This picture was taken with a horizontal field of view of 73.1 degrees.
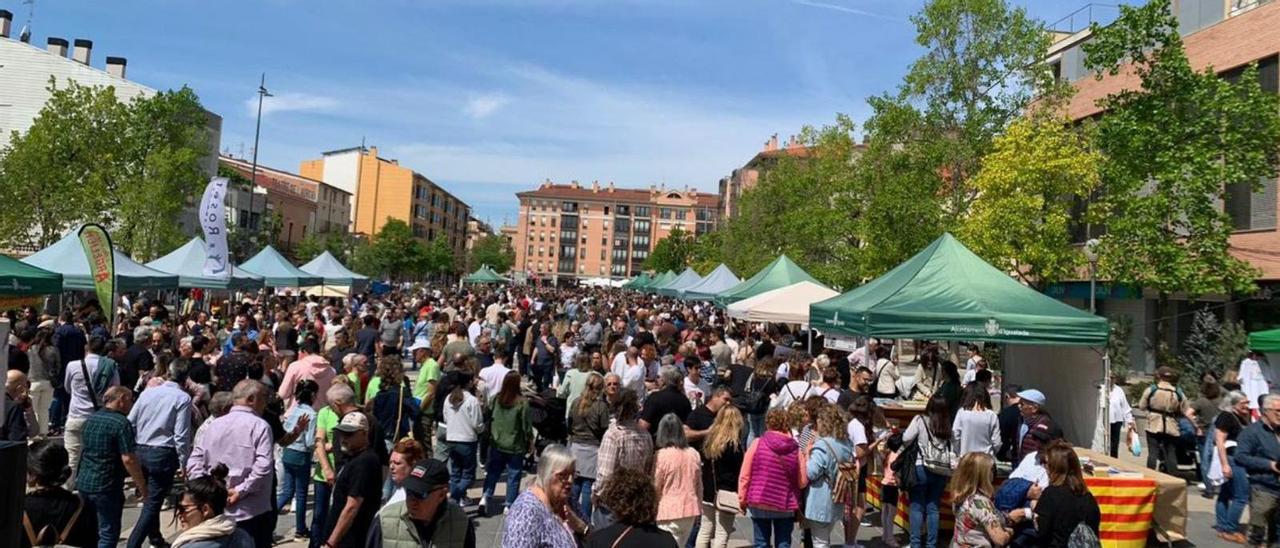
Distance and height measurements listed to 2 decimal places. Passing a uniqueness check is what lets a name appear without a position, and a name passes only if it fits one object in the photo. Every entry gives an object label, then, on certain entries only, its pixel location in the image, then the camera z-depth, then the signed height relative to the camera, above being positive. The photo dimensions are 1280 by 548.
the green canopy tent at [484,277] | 48.84 +1.22
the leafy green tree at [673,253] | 87.94 +5.92
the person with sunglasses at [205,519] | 4.14 -1.16
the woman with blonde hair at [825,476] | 6.38 -1.18
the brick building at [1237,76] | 21.22 +6.82
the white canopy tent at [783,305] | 14.80 +0.18
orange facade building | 102.81 +13.08
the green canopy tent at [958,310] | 8.74 +0.16
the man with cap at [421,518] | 4.17 -1.09
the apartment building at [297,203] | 75.44 +8.30
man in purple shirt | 5.59 -1.15
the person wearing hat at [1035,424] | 6.93 -0.78
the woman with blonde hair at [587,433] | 7.46 -1.12
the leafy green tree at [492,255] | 112.19 +5.88
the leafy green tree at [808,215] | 31.67 +4.43
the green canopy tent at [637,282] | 49.22 +1.52
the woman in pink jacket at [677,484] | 6.13 -1.25
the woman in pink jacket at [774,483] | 6.17 -1.21
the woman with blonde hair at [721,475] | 6.77 -1.29
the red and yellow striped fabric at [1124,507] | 7.40 -1.48
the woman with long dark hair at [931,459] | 7.09 -1.10
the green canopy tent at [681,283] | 30.78 +1.00
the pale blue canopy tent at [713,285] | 25.27 +0.81
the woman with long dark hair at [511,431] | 8.05 -1.23
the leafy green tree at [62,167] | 32.91 +4.18
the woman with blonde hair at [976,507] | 5.60 -1.19
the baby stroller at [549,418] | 8.35 -1.12
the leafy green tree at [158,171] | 33.19 +4.33
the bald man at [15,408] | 7.23 -1.17
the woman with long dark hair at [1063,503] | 5.21 -1.04
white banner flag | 15.73 +1.03
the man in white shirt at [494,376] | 9.71 -0.88
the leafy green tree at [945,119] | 24.83 +6.14
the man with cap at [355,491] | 5.15 -1.21
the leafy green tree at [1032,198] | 21.30 +3.33
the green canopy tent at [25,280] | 10.98 -0.10
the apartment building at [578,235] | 136.88 +10.92
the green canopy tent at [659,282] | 39.76 +1.31
